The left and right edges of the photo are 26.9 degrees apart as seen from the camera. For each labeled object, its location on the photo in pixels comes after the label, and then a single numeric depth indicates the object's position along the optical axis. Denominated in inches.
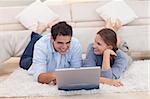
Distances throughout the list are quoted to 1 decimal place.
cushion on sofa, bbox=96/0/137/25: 158.7
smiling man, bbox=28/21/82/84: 88.0
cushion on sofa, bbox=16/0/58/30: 161.5
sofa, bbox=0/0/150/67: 137.8
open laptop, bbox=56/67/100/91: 77.9
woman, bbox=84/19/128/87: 92.5
